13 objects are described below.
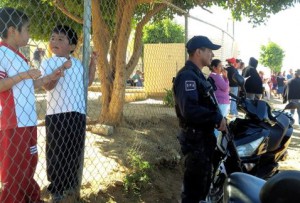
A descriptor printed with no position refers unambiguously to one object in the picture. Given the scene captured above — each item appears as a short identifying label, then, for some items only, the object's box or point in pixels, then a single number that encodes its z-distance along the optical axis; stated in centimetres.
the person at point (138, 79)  1972
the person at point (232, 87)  916
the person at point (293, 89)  941
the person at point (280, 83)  2133
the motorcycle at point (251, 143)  340
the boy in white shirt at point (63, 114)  303
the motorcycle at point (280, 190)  124
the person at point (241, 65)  1167
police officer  314
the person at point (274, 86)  2395
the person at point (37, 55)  411
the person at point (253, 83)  900
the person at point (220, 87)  656
